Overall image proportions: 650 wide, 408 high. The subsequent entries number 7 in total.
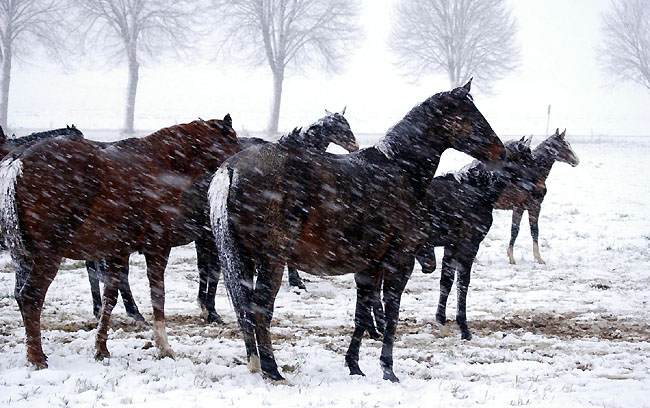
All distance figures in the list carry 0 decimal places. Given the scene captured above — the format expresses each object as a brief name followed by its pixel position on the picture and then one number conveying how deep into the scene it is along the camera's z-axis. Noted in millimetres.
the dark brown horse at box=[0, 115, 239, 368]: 9156
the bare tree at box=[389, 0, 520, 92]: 68000
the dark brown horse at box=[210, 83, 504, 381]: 8656
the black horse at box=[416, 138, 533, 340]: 13914
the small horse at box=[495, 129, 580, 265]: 23187
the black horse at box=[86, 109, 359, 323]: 13258
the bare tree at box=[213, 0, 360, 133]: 62781
